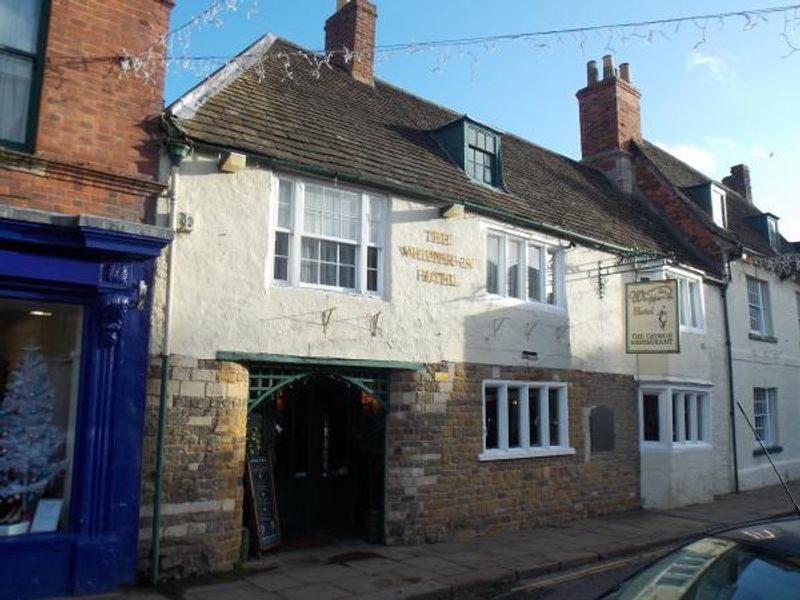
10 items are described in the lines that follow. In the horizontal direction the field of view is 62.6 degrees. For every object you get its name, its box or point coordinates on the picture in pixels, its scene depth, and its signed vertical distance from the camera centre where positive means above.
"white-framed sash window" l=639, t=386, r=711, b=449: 14.38 -0.45
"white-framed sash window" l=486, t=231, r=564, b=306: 11.88 +2.34
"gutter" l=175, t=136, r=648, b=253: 9.05 +3.15
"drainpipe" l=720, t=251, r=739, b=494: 16.73 +1.39
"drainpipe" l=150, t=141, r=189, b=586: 7.34 +0.38
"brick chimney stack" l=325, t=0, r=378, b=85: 14.50 +7.92
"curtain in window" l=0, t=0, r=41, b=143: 7.20 +3.59
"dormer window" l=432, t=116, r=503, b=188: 12.92 +4.90
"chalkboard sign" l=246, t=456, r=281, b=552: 8.82 -1.50
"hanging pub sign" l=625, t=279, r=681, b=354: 12.71 +1.55
